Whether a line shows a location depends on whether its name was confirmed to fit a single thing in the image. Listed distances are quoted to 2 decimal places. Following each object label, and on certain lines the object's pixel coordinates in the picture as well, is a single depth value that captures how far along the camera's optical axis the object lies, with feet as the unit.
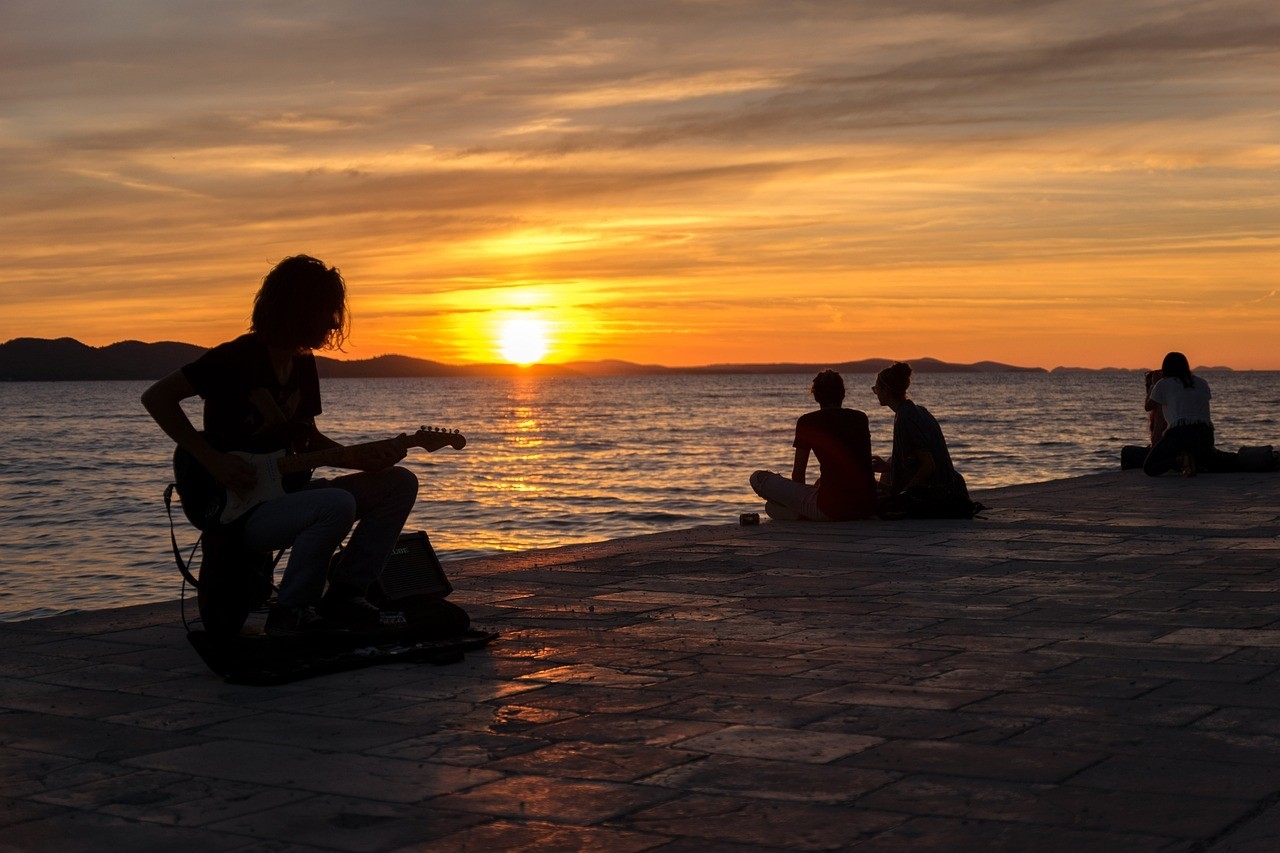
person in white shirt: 46.44
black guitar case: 16.65
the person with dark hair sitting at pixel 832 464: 33.32
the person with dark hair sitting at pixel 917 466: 34.30
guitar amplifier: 19.51
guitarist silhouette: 17.33
